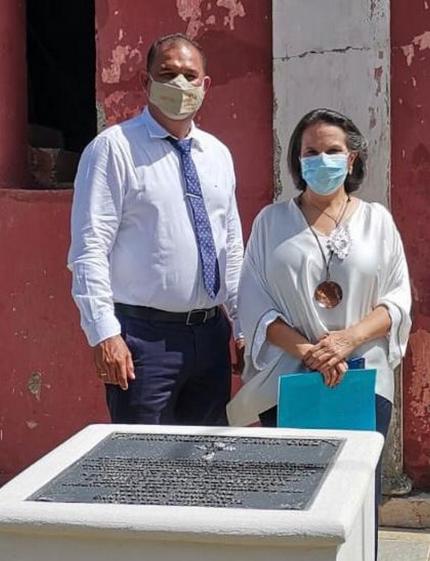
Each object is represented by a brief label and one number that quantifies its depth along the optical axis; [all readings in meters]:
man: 3.30
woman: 3.24
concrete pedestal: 2.22
